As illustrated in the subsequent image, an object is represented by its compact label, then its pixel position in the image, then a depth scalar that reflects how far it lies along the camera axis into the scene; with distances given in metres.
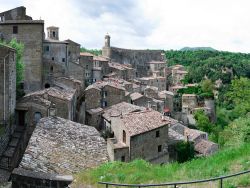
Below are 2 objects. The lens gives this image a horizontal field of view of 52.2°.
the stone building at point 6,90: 15.16
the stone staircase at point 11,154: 13.74
